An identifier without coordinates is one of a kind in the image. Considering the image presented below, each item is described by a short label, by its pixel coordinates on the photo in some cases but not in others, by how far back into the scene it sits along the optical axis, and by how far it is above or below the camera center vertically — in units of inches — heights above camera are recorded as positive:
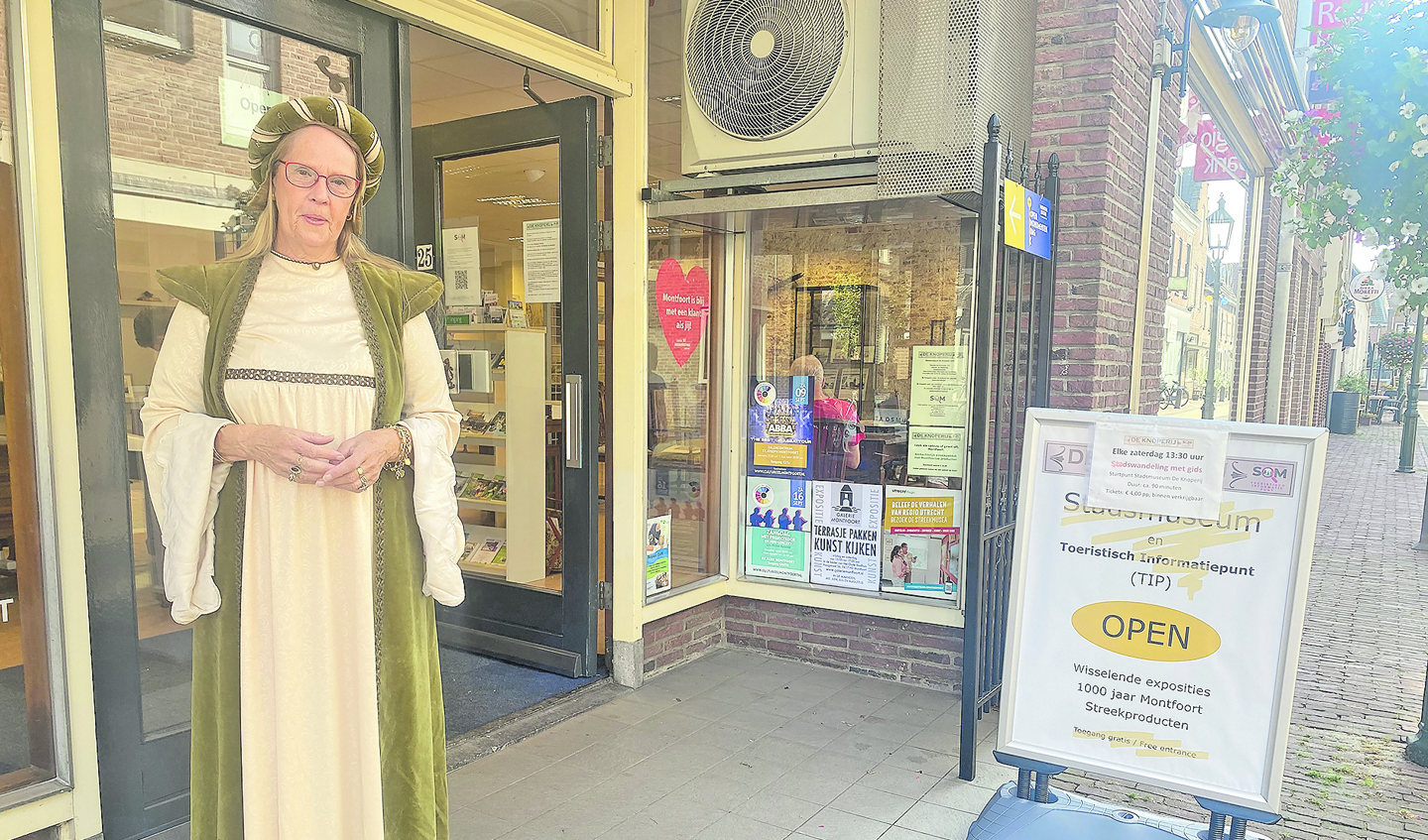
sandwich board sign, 91.7 -26.6
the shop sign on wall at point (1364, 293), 673.6 +54.8
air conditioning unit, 146.3 +46.3
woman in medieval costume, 76.5 -13.9
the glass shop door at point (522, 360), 159.0 -2.6
